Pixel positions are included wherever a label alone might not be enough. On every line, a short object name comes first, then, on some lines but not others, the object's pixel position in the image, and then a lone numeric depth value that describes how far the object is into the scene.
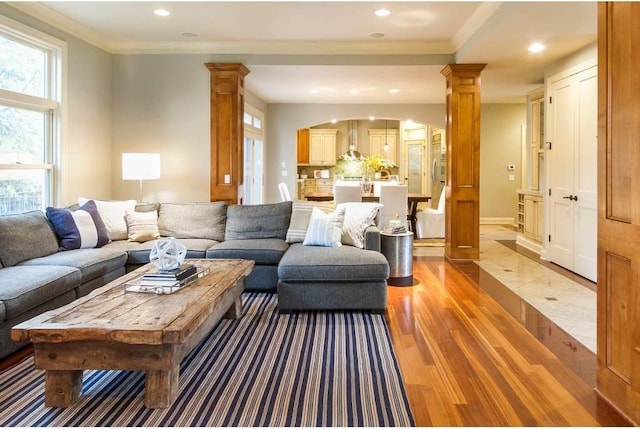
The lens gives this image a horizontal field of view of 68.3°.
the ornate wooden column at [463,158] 6.07
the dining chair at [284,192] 8.35
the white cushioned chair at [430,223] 8.14
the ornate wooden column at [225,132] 6.00
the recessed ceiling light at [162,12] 4.76
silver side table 4.95
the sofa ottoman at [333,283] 3.74
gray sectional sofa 3.16
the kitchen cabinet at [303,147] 12.18
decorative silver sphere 2.98
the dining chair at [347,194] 7.07
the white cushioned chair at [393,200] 7.04
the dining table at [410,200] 7.59
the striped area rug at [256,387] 2.17
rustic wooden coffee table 2.15
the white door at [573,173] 5.06
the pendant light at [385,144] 12.59
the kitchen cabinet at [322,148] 12.30
